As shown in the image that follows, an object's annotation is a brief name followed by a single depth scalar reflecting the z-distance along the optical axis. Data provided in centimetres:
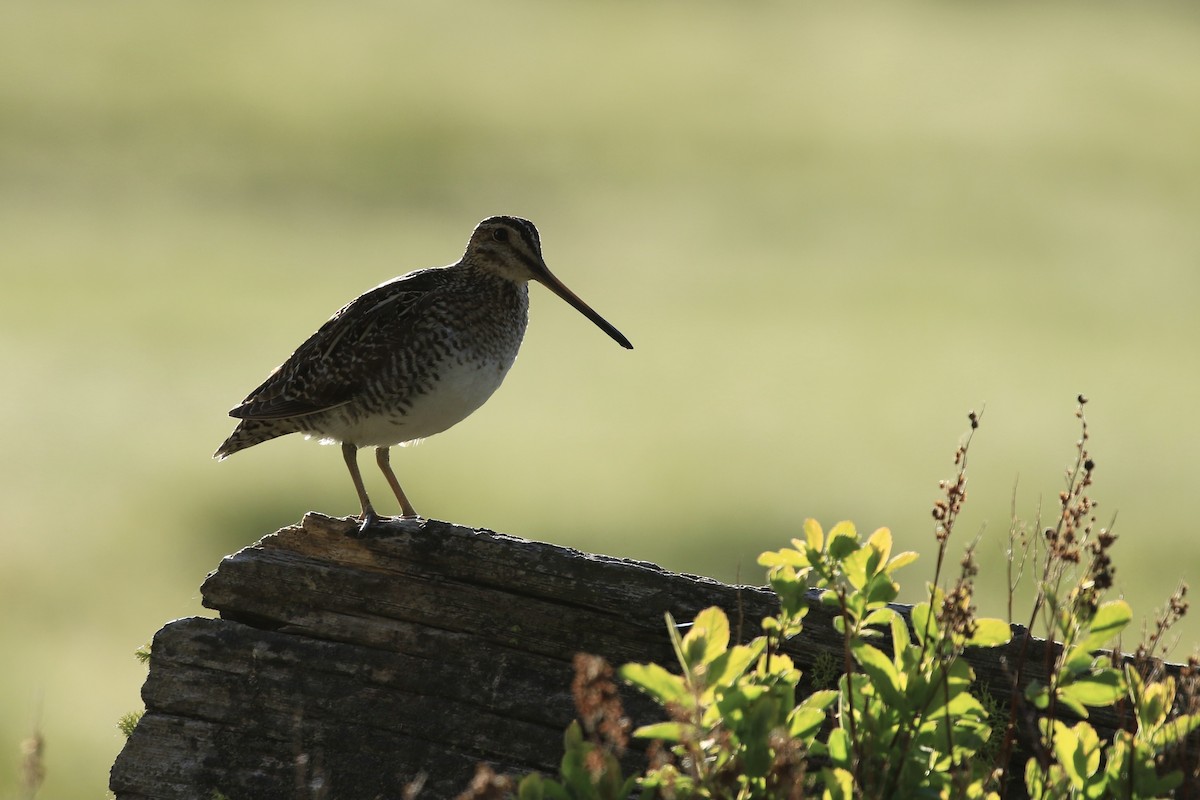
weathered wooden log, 1055
